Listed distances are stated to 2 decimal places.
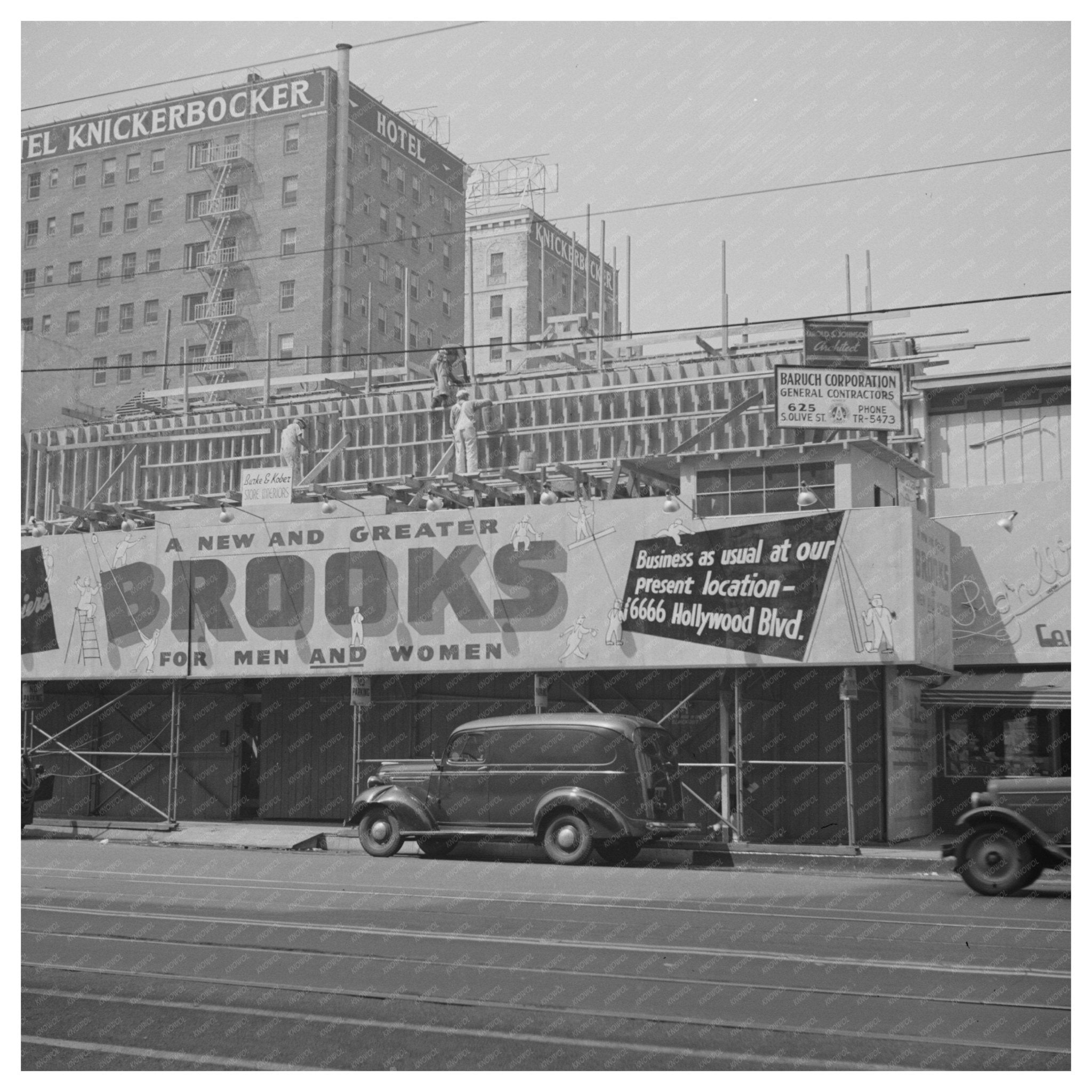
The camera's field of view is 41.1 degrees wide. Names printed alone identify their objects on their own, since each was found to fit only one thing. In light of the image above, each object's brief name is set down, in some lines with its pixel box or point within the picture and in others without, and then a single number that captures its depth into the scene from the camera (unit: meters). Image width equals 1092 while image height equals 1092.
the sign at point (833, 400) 24.58
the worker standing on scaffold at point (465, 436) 28.92
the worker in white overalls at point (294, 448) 30.08
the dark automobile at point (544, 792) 19.72
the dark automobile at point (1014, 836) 15.84
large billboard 22.77
